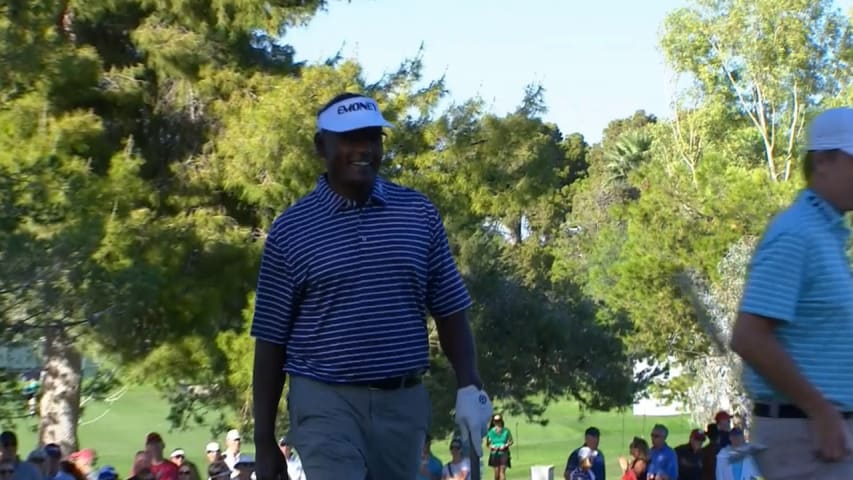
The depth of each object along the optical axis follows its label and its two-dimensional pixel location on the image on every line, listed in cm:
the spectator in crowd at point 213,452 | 1711
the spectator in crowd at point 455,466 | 1873
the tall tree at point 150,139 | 2108
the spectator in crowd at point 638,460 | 1952
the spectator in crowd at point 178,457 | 1609
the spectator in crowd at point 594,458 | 2111
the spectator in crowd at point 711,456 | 1875
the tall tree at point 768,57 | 4869
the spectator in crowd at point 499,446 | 2666
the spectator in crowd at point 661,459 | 1914
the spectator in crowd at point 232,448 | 1709
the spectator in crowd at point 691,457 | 1938
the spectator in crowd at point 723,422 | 1883
